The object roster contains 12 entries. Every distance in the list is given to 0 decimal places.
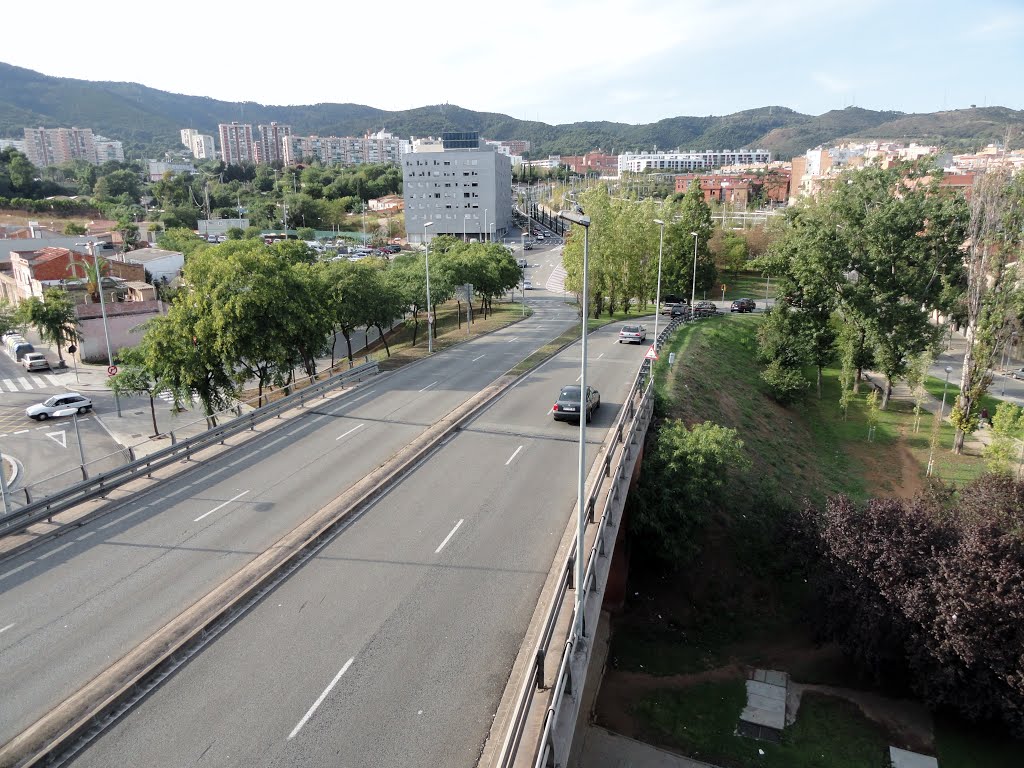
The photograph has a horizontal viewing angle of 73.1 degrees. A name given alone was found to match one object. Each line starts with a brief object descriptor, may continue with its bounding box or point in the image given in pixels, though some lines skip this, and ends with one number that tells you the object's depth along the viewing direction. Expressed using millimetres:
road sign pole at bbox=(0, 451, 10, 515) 16684
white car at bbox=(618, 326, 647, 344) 43312
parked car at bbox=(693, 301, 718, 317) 60919
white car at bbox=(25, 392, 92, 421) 39000
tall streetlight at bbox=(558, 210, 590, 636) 12320
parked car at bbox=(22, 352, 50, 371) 50219
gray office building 141625
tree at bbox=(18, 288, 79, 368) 49188
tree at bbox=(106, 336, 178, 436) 29312
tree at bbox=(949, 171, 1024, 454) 36938
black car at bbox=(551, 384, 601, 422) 25594
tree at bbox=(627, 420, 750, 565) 22406
